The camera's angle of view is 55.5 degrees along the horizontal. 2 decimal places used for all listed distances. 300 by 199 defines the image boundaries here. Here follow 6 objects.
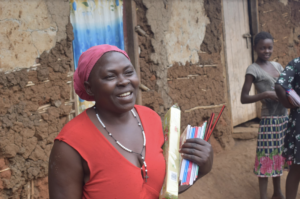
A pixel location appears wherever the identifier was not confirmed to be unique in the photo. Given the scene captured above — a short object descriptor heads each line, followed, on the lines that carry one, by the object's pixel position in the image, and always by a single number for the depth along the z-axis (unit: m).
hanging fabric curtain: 3.34
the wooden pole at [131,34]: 3.81
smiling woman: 1.28
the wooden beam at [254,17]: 6.04
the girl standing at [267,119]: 3.51
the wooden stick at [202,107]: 4.69
